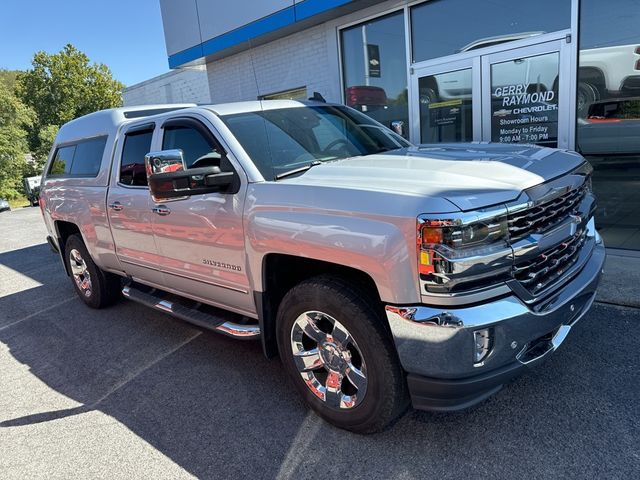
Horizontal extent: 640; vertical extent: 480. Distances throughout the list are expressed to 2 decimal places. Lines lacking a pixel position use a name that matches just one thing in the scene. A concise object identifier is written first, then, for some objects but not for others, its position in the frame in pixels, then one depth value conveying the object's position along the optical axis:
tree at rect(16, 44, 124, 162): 52.75
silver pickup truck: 2.28
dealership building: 5.86
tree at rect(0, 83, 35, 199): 41.09
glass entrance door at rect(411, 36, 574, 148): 6.22
